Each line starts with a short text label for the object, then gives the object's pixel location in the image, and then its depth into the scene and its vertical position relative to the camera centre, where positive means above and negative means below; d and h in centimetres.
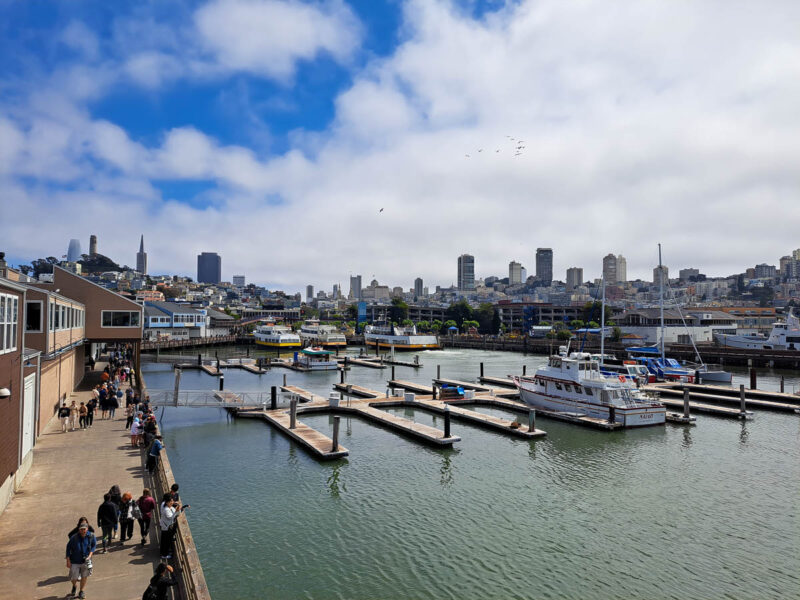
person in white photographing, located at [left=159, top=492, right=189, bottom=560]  1237 -527
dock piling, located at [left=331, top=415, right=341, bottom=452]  2556 -634
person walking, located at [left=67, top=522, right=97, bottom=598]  1042 -504
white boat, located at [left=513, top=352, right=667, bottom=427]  3334 -586
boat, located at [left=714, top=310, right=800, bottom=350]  8043 -434
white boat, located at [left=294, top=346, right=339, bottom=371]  6756 -684
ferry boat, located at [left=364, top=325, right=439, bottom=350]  10625 -608
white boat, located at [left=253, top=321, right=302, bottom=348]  10056 -563
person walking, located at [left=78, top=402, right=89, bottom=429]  2430 -498
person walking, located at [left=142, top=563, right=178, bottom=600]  965 -524
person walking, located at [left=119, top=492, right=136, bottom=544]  1312 -531
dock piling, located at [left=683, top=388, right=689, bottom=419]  3444 -623
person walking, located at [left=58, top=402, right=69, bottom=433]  2347 -492
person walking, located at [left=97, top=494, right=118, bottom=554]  1258 -511
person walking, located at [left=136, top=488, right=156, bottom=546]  1316 -519
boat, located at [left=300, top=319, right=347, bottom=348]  10150 -582
